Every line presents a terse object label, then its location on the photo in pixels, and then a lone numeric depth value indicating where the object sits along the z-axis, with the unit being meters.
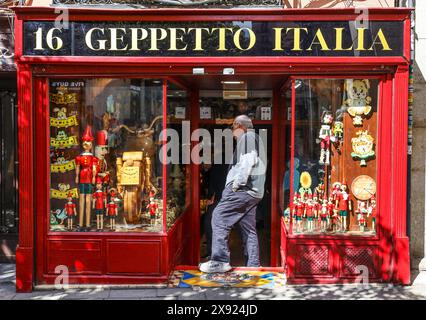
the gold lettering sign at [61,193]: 7.19
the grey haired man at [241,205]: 7.54
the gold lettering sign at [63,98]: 7.18
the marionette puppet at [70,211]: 7.20
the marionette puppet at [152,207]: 7.25
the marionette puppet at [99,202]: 7.22
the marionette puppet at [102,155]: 7.29
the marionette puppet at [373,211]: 7.20
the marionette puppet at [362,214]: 7.25
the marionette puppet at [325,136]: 7.39
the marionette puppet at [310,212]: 7.32
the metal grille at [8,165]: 8.48
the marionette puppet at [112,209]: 7.22
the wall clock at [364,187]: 7.27
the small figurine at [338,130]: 7.38
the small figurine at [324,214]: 7.32
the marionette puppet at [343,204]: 7.32
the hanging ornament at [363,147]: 7.25
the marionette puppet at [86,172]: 7.24
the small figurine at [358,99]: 7.19
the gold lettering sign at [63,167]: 7.20
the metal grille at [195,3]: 7.39
